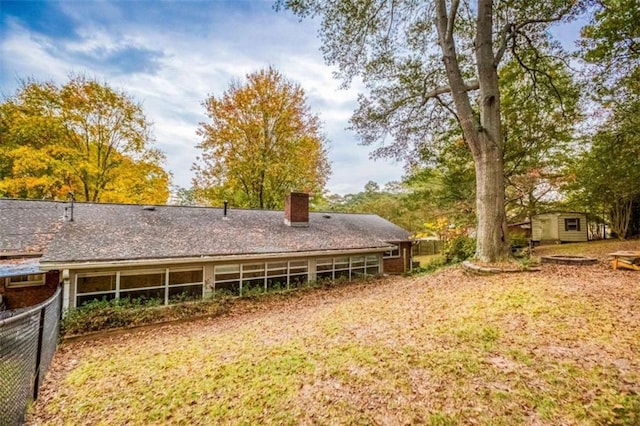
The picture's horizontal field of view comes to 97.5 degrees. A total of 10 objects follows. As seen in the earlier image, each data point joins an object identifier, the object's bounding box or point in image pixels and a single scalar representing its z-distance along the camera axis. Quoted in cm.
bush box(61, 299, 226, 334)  802
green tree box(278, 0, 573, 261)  876
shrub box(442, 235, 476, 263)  1551
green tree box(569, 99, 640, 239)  1045
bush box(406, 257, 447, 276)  1630
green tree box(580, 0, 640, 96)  870
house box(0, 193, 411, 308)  921
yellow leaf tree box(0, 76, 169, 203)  1564
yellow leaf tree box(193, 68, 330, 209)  2081
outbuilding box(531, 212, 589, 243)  2042
